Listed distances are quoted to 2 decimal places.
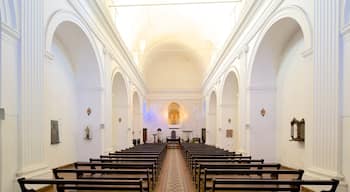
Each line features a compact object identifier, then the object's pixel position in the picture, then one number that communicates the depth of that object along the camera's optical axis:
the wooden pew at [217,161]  7.24
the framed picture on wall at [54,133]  8.42
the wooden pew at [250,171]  4.96
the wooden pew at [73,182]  4.02
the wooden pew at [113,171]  5.02
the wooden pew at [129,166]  5.99
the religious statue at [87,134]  9.93
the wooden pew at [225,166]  5.95
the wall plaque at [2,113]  4.21
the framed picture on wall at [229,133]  14.37
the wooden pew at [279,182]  4.05
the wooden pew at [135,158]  7.53
